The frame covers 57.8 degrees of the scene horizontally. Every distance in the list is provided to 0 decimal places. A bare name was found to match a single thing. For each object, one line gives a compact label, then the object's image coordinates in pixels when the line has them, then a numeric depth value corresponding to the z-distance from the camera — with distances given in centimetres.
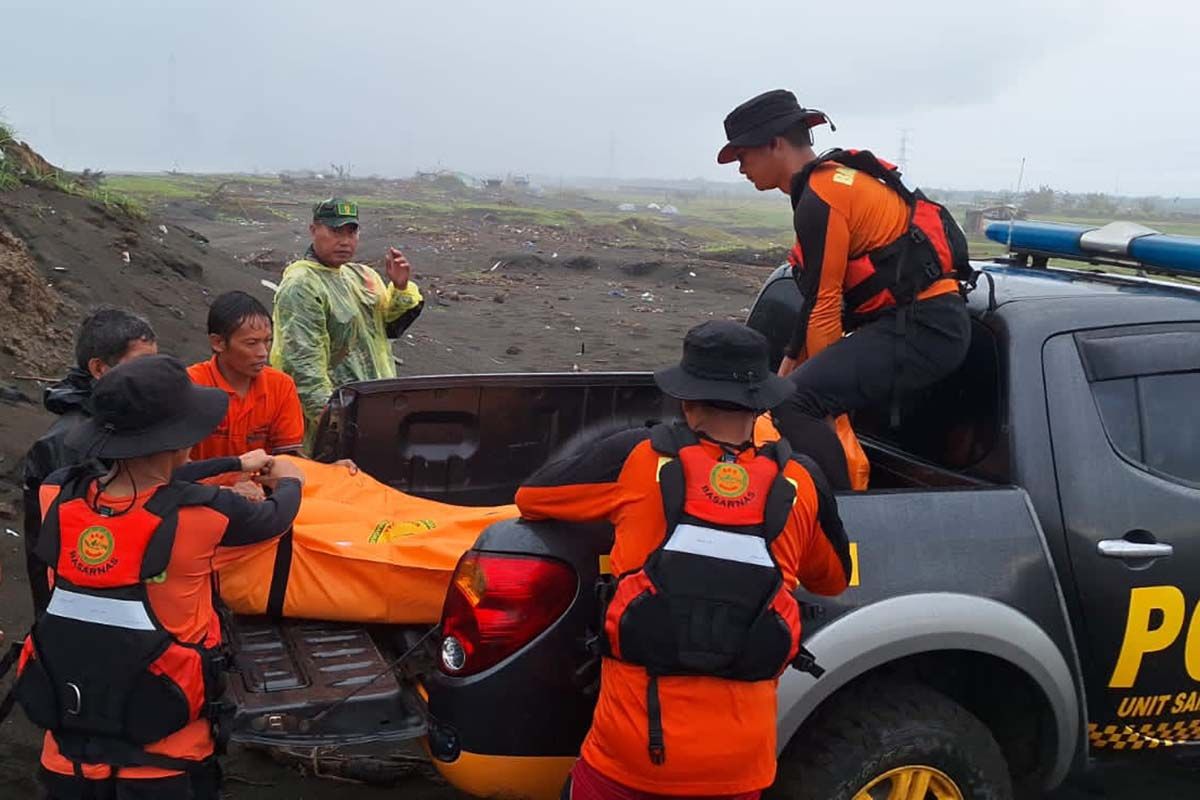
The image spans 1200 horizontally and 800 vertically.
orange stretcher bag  329
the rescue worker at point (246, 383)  396
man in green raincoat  502
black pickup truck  269
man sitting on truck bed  338
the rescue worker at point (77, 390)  344
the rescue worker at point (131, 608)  248
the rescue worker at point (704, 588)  232
